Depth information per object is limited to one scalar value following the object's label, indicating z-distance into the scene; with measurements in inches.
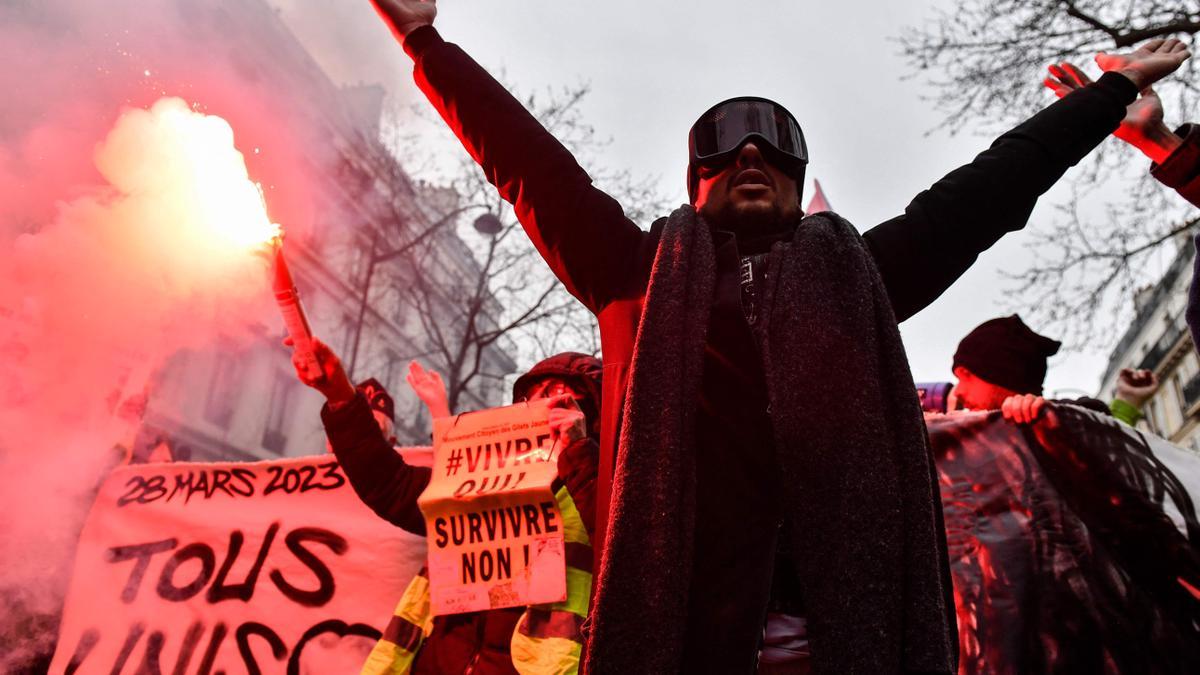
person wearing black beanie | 156.0
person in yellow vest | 107.0
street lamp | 642.2
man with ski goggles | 52.2
